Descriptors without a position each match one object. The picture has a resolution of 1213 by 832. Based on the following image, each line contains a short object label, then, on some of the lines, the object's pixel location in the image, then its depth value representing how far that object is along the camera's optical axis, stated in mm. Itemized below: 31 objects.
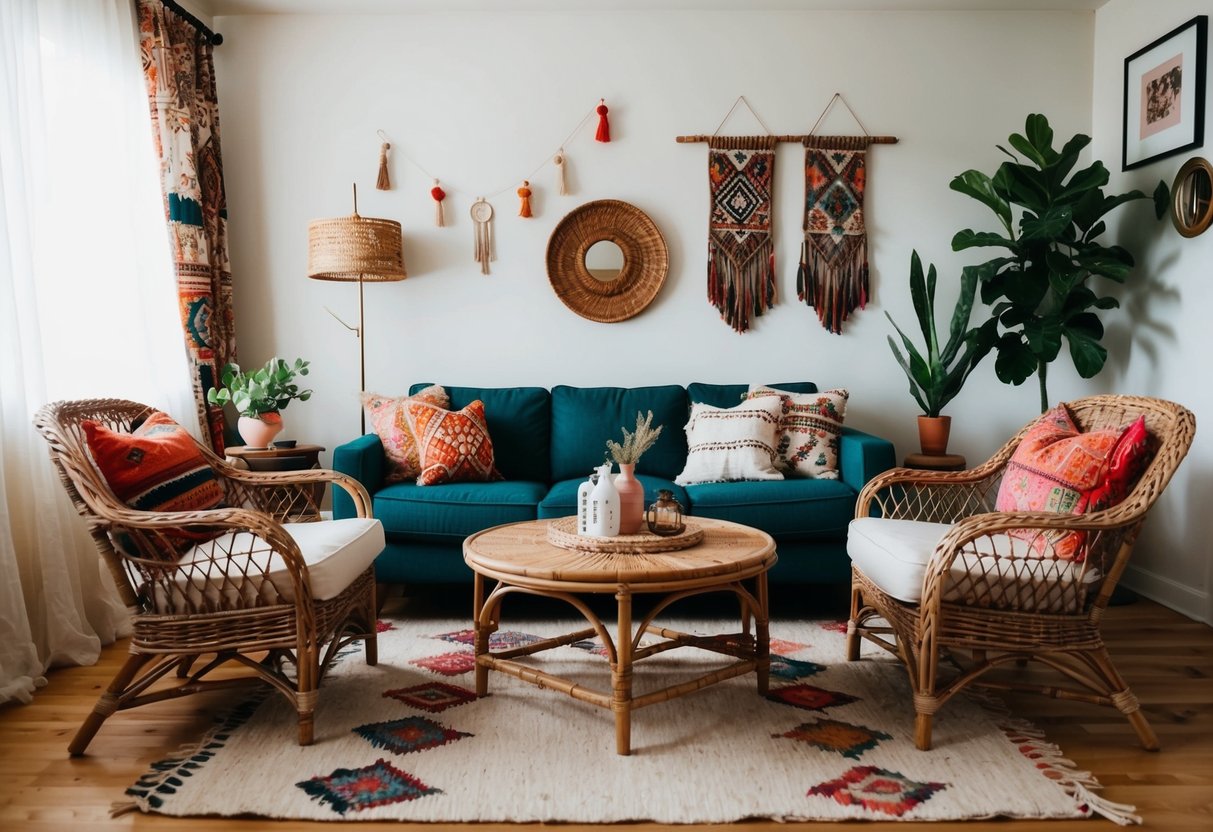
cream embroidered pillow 3299
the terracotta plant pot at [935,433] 3537
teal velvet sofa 2982
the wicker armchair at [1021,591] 1969
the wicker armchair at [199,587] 1979
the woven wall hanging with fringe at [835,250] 3893
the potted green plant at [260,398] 3217
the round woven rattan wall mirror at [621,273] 3893
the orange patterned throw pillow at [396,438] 3248
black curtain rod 3460
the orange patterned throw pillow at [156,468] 2117
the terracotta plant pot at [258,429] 3240
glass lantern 2287
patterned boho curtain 3336
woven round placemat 2141
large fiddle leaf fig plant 3320
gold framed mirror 3085
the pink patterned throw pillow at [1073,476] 2090
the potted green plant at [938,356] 3508
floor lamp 3471
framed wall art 3139
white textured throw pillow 3215
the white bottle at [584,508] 2254
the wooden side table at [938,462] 3432
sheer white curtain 2500
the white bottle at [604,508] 2227
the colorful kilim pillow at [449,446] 3186
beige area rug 1749
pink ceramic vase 2268
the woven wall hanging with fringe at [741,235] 3881
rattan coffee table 1932
